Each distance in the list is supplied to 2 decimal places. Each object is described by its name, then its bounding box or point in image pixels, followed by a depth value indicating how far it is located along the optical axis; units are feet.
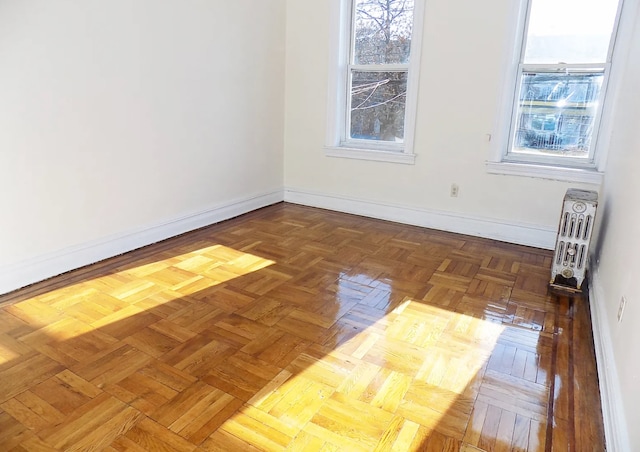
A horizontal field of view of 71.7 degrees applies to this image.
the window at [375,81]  12.11
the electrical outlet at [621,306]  5.82
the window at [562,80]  9.98
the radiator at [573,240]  8.38
